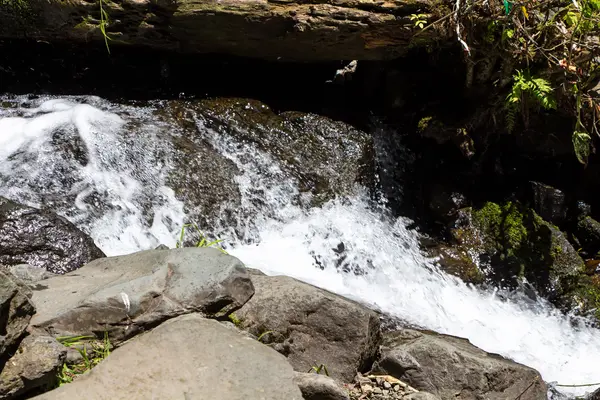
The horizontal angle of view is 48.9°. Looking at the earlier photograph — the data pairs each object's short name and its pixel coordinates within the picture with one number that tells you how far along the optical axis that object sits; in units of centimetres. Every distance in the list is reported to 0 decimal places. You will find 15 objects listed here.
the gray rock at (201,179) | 599
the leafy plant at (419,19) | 612
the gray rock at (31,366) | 274
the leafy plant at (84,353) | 301
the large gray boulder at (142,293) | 322
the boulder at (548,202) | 705
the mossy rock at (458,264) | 647
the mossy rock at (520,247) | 663
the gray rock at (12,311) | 277
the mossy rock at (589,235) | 715
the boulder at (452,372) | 402
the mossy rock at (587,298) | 652
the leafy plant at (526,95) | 595
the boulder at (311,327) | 381
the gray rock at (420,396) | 346
